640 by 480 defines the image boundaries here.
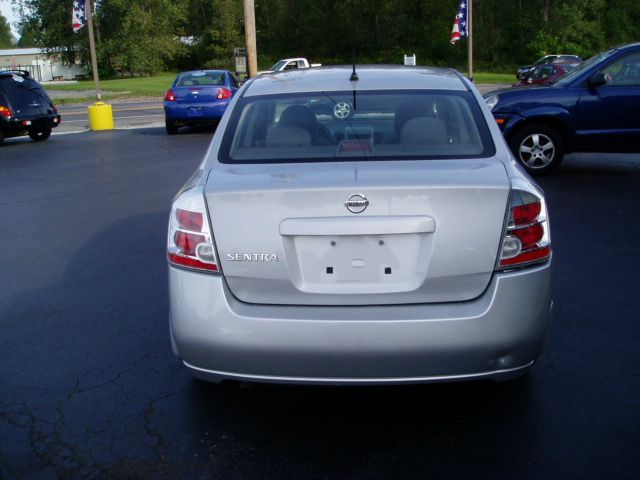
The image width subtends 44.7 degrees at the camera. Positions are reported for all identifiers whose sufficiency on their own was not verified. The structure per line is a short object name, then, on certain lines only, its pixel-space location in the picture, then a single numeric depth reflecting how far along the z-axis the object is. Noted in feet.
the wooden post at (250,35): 69.46
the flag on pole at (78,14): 88.63
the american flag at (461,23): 101.91
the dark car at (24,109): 58.70
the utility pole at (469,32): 107.96
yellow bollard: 68.44
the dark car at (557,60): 134.32
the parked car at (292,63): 106.66
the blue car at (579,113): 33.68
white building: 277.44
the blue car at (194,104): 61.62
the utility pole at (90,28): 90.22
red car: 100.48
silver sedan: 10.50
